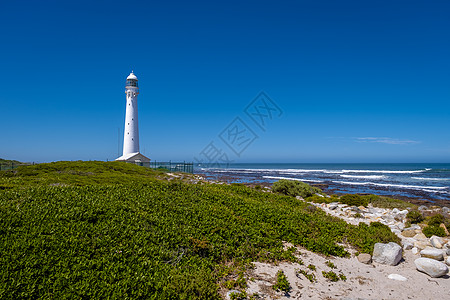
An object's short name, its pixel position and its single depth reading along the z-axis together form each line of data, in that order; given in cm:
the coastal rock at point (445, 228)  1048
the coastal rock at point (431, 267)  649
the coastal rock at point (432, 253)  761
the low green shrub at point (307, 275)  572
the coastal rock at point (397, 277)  628
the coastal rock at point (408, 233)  1038
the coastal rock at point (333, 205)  1560
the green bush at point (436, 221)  1145
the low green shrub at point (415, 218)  1298
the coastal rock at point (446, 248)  809
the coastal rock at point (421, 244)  853
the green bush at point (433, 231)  1030
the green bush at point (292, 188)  2045
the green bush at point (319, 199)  1798
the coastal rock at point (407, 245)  856
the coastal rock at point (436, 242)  877
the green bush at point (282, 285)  520
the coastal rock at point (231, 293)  474
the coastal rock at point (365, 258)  704
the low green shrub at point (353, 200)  1794
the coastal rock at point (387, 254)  712
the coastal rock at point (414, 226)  1157
